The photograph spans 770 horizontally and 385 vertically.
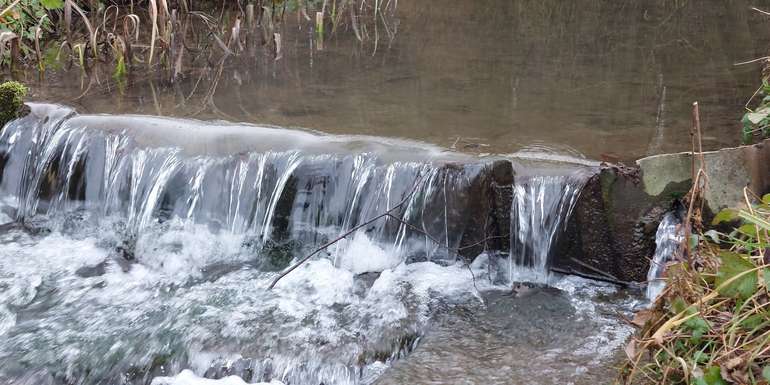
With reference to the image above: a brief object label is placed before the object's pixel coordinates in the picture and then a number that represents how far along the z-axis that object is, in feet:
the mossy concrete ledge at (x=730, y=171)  12.57
